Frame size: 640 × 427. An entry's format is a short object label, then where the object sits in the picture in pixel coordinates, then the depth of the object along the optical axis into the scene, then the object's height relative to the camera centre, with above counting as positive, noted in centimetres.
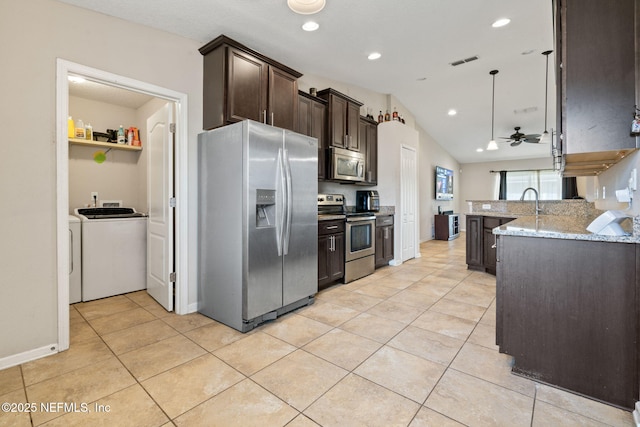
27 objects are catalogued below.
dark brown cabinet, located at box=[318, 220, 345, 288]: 351 -52
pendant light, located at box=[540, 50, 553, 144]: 481 +190
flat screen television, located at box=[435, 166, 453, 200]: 892 +93
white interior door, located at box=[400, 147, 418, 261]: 521 +24
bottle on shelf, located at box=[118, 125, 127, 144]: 397 +108
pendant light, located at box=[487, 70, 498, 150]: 467 +234
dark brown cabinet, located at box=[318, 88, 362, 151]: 407 +140
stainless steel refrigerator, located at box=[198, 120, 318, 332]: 246 -10
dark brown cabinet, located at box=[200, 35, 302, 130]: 271 +129
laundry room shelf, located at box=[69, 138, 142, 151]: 351 +90
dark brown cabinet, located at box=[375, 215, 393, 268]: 462 -49
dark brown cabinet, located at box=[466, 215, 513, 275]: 435 -50
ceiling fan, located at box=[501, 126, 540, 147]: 586 +156
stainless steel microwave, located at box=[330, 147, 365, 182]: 410 +72
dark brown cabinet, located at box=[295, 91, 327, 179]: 370 +125
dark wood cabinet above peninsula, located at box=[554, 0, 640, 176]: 153 +78
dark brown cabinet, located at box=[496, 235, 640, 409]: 152 -61
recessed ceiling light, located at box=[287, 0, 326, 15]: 232 +173
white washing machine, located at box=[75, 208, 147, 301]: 325 -49
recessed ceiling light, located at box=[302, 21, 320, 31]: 281 +189
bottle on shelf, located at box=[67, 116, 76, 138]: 346 +103
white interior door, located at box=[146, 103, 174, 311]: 287 +5
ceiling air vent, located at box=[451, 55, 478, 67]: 393 +216
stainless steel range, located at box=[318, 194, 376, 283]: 393 -38
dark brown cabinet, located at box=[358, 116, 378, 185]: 480 +113
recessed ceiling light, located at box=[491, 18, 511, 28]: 306 +209
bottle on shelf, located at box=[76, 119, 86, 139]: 357 +103
